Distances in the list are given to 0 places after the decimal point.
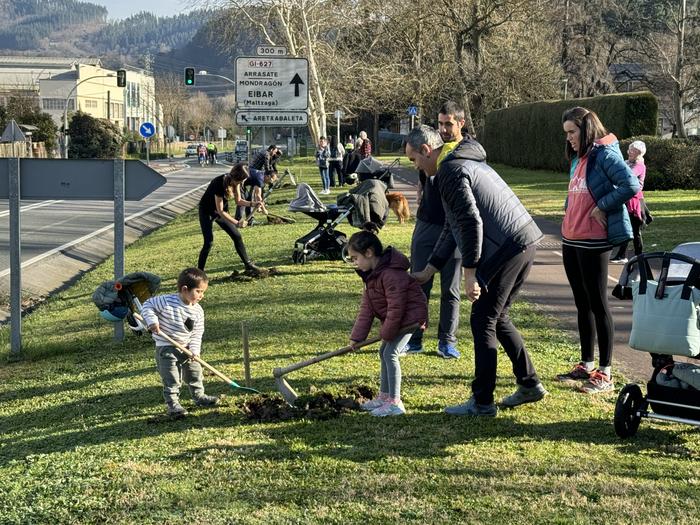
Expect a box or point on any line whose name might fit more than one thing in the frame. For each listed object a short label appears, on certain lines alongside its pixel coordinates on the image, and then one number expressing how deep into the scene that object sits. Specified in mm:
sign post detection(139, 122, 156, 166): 50906
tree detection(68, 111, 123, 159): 73812
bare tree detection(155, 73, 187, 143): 129250
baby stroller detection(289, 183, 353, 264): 14406
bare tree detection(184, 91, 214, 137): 146875
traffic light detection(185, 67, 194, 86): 45500
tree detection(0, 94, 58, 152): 72312
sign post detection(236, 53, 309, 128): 17266
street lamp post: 65062
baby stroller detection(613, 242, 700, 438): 5223
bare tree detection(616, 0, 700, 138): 42353
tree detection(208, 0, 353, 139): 42938
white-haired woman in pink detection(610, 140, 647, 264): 12820
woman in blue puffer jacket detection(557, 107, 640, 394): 6492
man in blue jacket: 5734
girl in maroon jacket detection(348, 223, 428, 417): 6066
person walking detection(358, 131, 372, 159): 30547
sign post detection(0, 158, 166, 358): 9133
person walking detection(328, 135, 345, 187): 32438
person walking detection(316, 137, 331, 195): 30625
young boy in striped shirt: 6367
